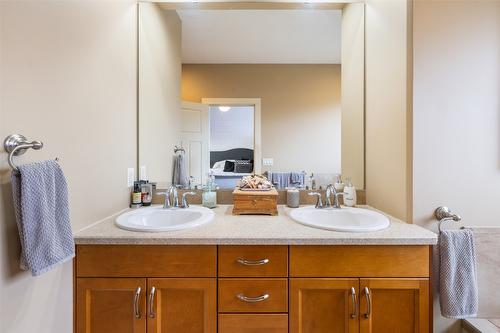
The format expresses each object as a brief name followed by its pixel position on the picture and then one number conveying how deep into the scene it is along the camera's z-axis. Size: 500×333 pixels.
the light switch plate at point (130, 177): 1.50
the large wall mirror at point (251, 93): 1.63
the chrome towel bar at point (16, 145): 0.76
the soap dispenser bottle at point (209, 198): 1.55
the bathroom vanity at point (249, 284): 1.03
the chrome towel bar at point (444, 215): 1.15
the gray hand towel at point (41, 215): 0.75
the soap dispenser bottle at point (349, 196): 1.53
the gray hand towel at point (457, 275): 1.07
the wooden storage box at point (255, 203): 1.37
